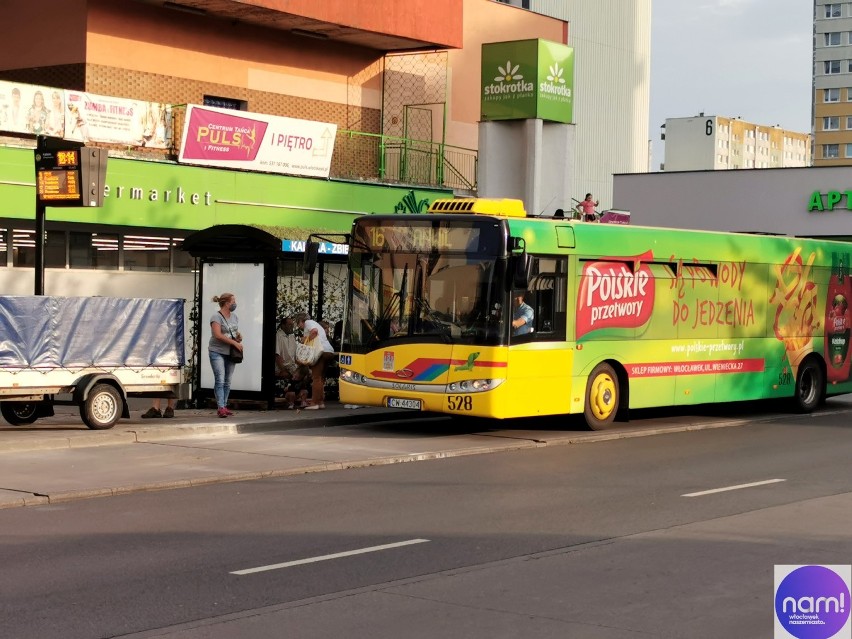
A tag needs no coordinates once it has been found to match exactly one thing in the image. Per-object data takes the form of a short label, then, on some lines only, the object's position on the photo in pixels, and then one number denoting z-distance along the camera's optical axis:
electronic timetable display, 17.61
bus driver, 17.58
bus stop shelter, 20.19
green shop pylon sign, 33.19
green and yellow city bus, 17.42
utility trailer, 16.42
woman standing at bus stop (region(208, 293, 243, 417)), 18.77
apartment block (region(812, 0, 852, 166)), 158.62
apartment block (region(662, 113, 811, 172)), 136.75
